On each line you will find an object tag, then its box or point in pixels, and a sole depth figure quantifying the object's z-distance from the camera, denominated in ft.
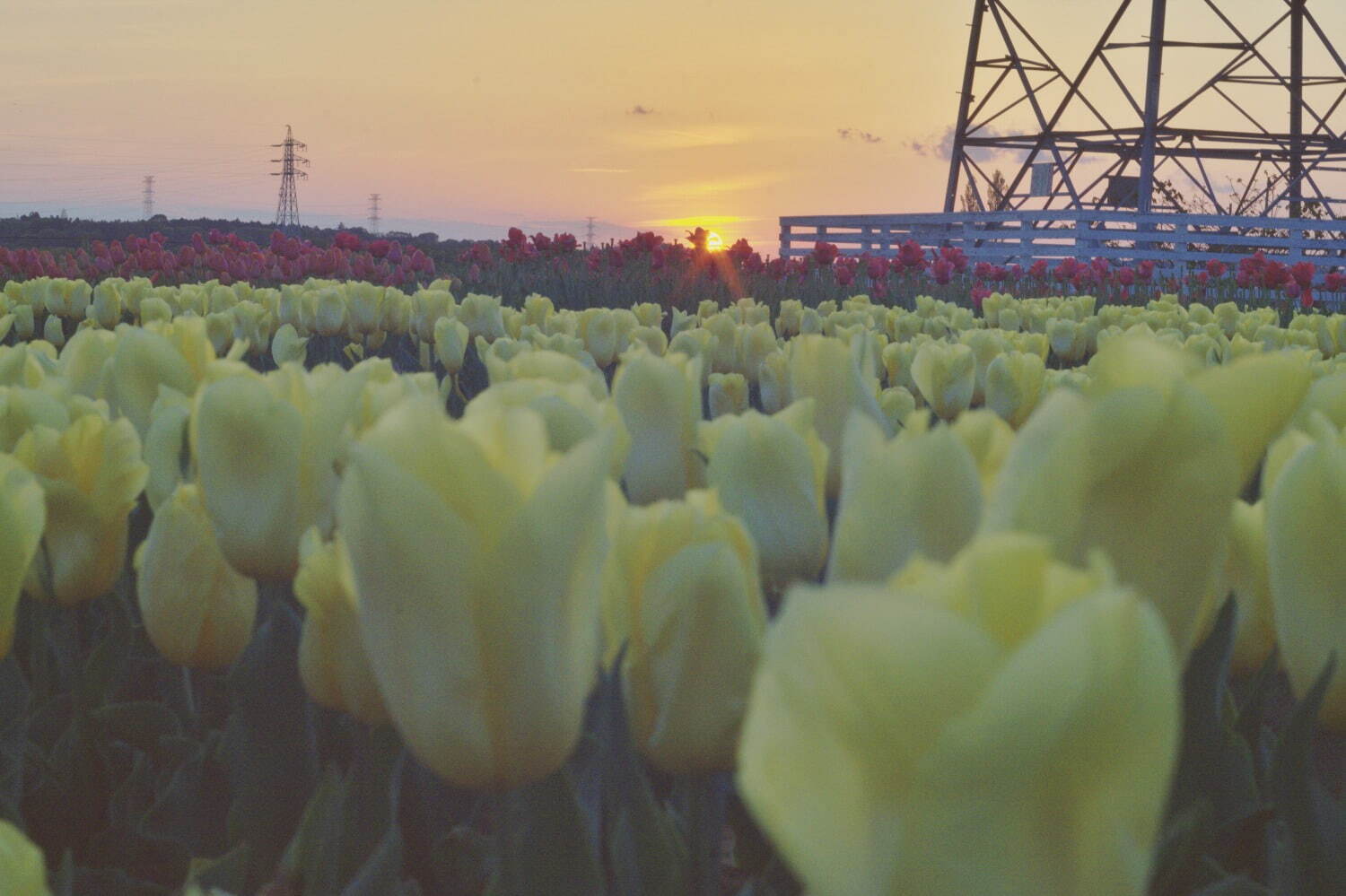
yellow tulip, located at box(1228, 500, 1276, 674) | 2.39
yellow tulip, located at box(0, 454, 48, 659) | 2.42
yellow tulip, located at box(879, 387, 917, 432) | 3.80
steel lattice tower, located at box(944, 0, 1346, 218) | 71.57
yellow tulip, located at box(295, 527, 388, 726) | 2.40
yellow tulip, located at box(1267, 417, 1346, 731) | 2.18
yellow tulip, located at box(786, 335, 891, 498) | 3.10
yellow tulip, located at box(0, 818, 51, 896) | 1.97
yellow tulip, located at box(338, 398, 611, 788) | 2.05
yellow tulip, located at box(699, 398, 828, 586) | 2.55
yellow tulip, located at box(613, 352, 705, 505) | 2.90
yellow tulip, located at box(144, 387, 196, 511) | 2.96
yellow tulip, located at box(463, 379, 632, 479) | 2.49
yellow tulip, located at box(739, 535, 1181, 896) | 1.49
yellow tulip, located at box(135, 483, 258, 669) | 2.68
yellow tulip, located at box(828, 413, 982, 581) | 2.17
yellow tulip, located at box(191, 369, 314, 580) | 2.60
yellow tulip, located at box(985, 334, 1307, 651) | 2.02
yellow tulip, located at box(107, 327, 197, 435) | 3.33
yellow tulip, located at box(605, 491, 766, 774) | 2.20
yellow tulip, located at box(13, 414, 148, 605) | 2.76
